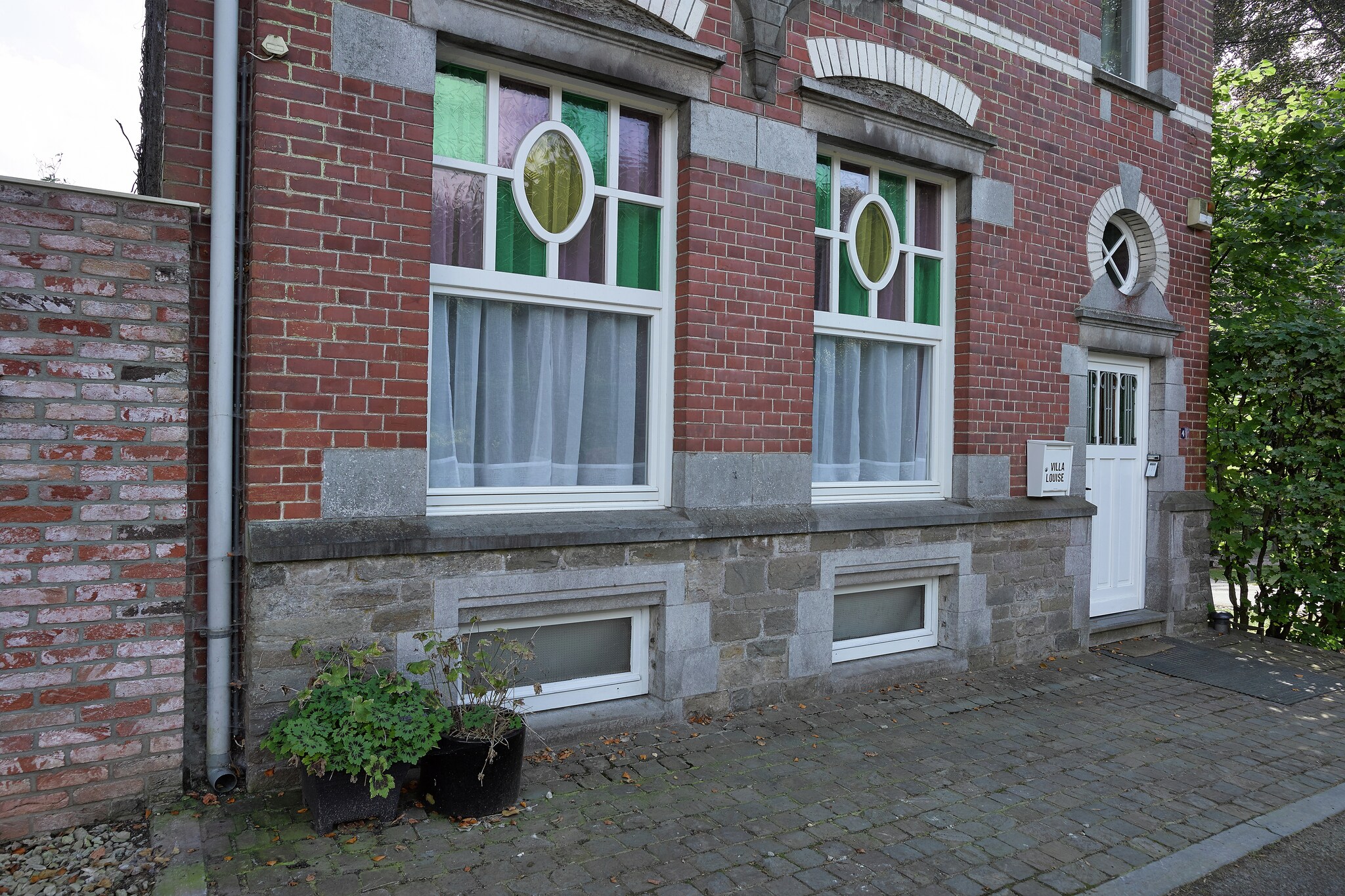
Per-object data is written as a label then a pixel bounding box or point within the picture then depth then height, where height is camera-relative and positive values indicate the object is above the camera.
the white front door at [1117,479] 7.62 -0.22
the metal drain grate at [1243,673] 6.29 -1.69
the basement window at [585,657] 4.72 -1.21
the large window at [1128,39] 8.03 +3.89
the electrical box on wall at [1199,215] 8.10 +2.28
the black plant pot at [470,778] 3.69 -1.44
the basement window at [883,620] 5.93 -1.20
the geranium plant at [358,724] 3.45 -1.16
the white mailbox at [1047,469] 6.68 -0.12
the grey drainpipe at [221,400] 3.75 +0.17
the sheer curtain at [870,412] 6.02 +0.28
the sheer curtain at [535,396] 4.60 +0.28
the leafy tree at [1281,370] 7.79 +0.81
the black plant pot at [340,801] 3.51 -1.48
